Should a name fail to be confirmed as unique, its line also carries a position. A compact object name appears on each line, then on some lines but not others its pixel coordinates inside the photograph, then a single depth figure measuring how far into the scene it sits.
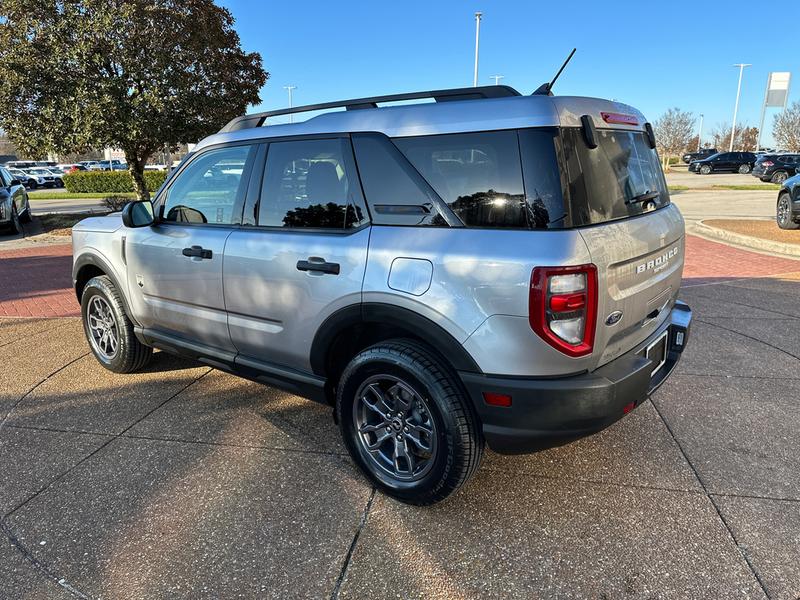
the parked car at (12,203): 12.99
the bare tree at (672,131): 61.38
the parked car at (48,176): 40.22
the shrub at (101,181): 31.38
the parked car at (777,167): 31.14
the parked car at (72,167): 50.61
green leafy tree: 11.55
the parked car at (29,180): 38.24
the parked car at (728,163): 40.69
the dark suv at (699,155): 49.76
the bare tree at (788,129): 51.88
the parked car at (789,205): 11.18
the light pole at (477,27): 32.55
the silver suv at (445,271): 2.34
